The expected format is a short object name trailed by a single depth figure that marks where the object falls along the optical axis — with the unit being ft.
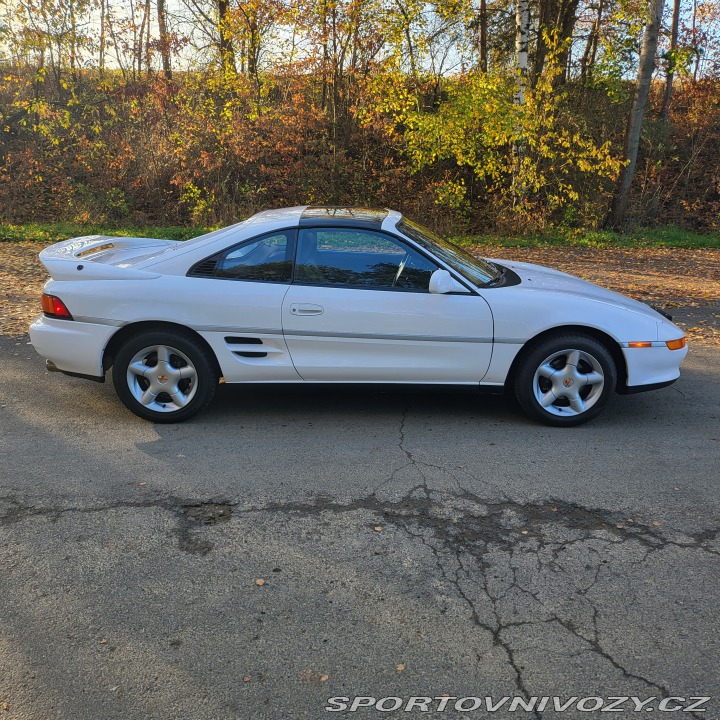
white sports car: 16.58
